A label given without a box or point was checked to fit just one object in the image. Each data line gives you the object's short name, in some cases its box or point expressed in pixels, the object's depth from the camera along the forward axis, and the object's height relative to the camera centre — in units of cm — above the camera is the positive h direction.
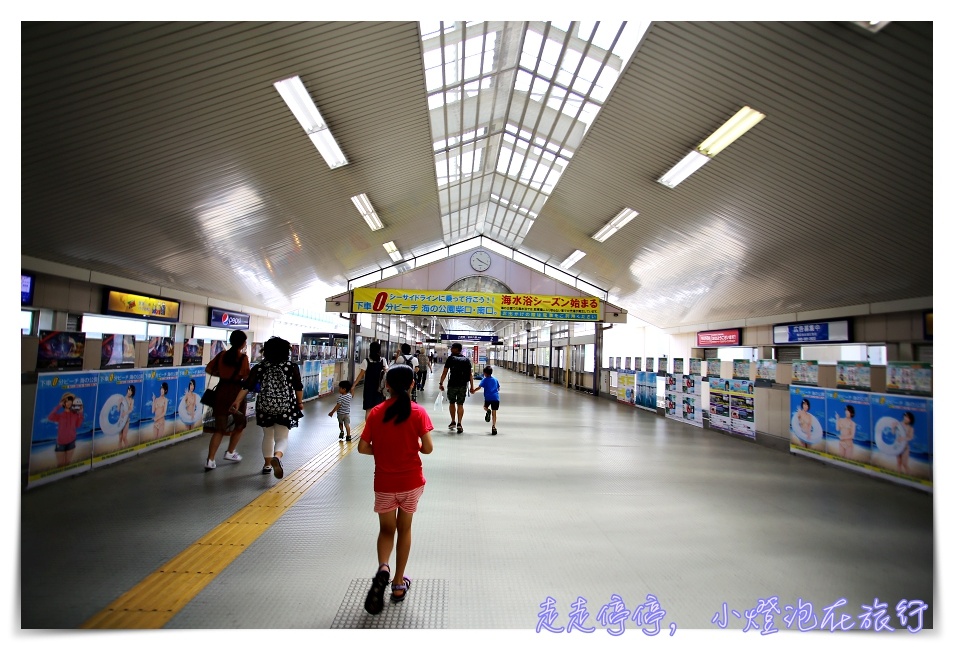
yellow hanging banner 1534 +161
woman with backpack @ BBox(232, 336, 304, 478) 475 -47
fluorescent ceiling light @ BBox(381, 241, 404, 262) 1457 +319
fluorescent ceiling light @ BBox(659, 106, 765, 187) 579 +296
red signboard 1368 +77
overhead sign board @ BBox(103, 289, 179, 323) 970 +79
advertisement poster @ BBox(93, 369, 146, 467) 482 -76
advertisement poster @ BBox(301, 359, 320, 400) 1184 -71
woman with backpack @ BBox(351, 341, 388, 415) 702 -41
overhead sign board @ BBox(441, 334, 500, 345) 2894 +106
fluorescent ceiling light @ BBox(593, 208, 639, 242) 1015 +308
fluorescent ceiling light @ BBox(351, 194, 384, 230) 1009 +315
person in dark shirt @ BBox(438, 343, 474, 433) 827 -39
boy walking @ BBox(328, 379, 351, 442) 655 -77
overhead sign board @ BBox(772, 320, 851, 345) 1013 +79
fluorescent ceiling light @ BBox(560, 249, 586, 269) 1458 +317
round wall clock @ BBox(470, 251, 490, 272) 1772 +342
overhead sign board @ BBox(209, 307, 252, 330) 1380 +80
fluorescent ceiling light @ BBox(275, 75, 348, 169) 549 +298
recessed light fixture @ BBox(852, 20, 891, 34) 391 +279
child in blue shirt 817 -63
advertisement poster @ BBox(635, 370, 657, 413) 1257 -78
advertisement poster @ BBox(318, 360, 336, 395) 1370 -86
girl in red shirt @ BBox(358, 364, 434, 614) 246 -57
